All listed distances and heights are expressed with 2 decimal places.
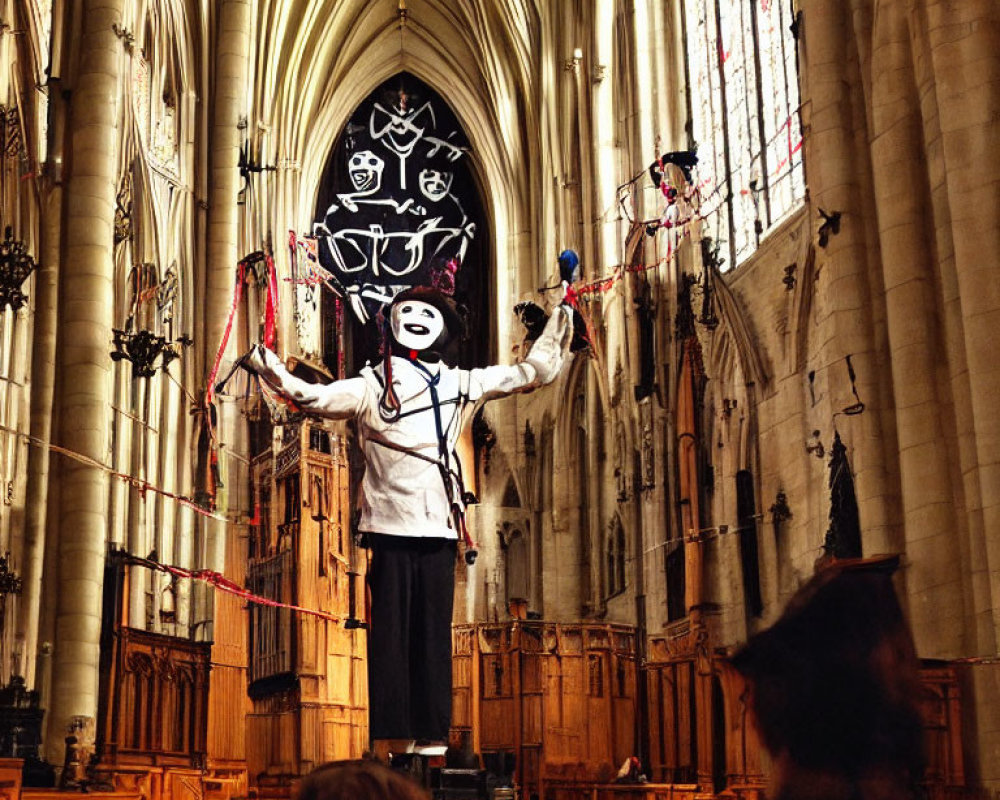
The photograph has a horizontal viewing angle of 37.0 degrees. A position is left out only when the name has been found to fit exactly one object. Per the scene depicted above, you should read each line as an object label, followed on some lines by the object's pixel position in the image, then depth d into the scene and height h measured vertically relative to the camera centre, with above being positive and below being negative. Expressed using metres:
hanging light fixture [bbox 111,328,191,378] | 16.62 +4.45
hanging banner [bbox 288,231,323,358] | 28.60 +8.85
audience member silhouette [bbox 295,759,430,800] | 2.01 -0.04
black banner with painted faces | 32.94 +12.19
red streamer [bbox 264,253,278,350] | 10.49 +3.84
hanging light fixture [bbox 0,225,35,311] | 13.07 +4.22
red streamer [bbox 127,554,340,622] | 13.91 +1.76
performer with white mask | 7.40 +1.41
